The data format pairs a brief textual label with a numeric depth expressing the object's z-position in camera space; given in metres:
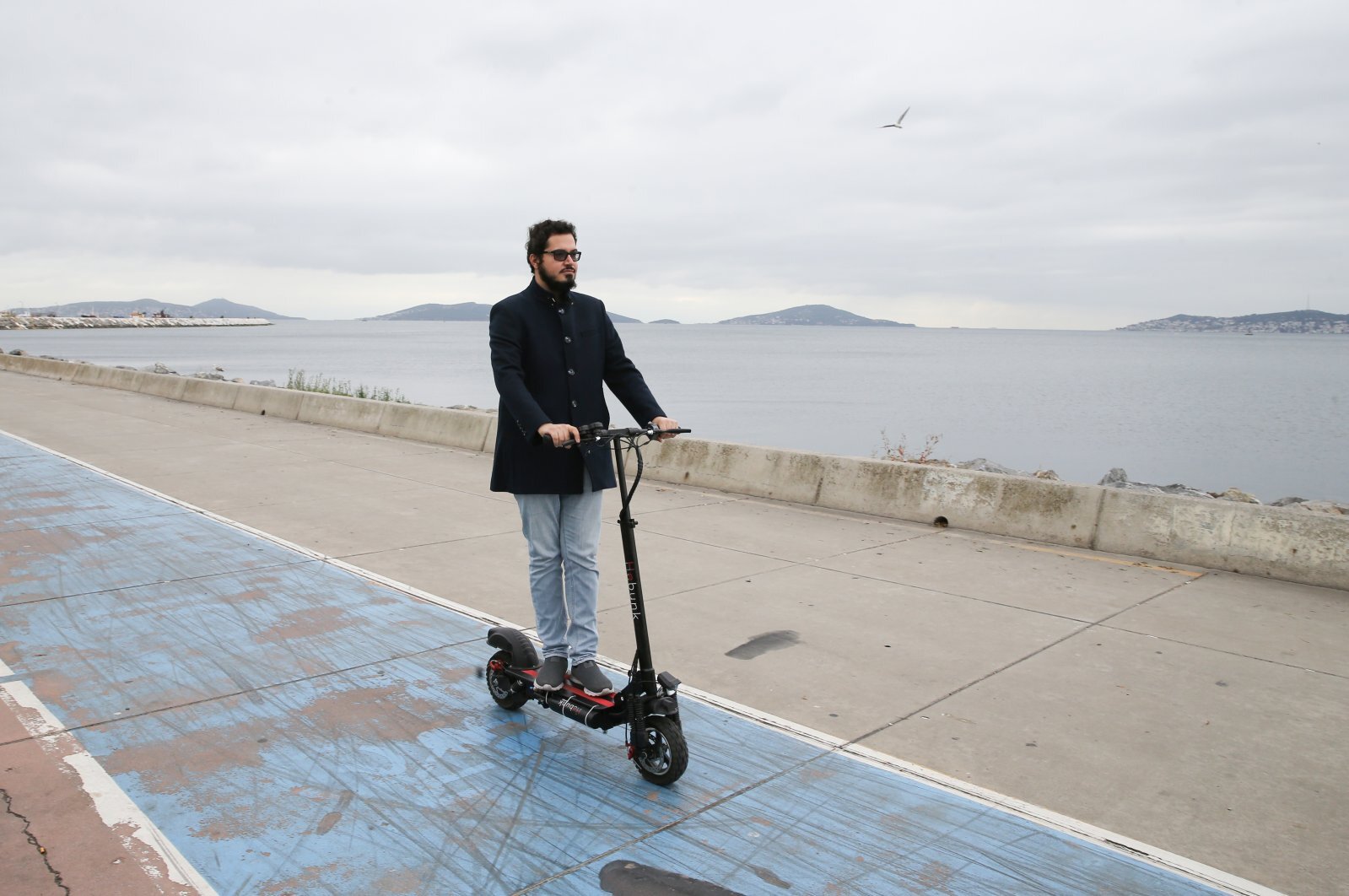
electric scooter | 3.97
